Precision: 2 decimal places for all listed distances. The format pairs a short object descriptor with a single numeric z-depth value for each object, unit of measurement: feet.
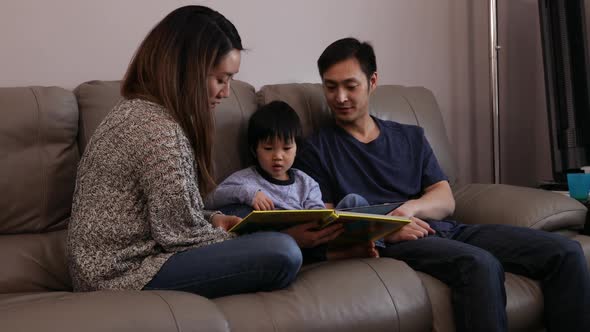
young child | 6.68
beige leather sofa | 4.42
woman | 5.10
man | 5.80
